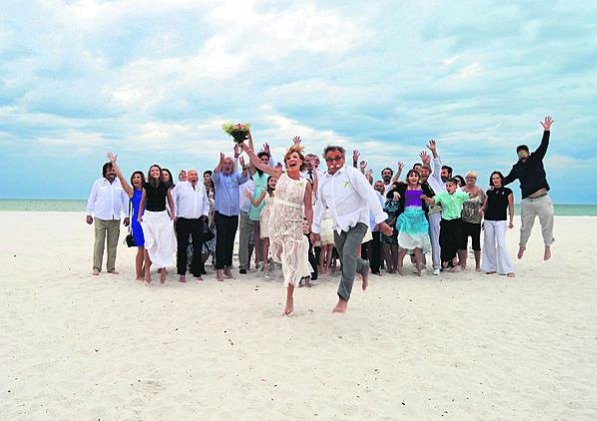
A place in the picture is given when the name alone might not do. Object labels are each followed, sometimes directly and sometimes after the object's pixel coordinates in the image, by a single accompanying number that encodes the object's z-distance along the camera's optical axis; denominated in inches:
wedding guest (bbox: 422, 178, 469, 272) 390.5
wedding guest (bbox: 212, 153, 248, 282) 355.3
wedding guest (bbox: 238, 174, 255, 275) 376.8
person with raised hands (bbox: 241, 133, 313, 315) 239.9
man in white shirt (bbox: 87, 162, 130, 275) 366.6
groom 237.1
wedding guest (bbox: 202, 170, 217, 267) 385.4
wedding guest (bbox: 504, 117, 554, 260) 377.7
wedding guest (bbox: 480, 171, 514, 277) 385.1
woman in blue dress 341.7
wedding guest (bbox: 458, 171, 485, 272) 403.5
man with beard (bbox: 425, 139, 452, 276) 383.2
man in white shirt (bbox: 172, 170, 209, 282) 343.3
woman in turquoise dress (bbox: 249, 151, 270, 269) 359.9
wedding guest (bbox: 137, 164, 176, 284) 332.5
